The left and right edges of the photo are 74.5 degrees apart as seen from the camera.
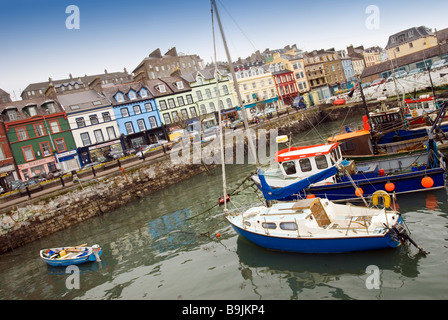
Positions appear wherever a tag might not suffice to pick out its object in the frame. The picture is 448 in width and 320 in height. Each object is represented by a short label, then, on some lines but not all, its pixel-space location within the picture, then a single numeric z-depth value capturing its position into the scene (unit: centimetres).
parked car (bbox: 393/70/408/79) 4612
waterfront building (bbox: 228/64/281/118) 5266
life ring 1028
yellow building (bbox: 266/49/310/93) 6212
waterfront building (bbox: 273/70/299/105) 5869
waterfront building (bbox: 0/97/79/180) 3694
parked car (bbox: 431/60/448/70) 4104
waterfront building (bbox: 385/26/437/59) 5581
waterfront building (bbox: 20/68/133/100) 6450
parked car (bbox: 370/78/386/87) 4959
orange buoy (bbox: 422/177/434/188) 1326
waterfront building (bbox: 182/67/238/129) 4859
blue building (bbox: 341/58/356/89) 7226
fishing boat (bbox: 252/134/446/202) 1316
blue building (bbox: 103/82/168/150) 4256
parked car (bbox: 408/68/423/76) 4529
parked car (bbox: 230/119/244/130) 3928
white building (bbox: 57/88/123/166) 3978
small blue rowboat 1441
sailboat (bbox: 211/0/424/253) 950
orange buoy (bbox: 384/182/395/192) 1352
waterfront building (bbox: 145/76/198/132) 4566
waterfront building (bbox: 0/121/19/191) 3581
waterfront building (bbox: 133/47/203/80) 6766
